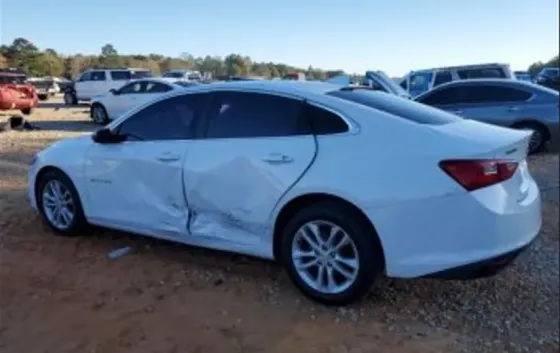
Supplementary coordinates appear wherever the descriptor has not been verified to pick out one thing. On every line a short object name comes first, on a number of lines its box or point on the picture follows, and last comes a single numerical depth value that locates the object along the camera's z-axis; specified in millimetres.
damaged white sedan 3348
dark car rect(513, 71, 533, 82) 27336
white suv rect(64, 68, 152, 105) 22234
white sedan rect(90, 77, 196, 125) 16359
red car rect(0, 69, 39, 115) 13430
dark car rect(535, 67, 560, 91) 22891
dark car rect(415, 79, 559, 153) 10367
